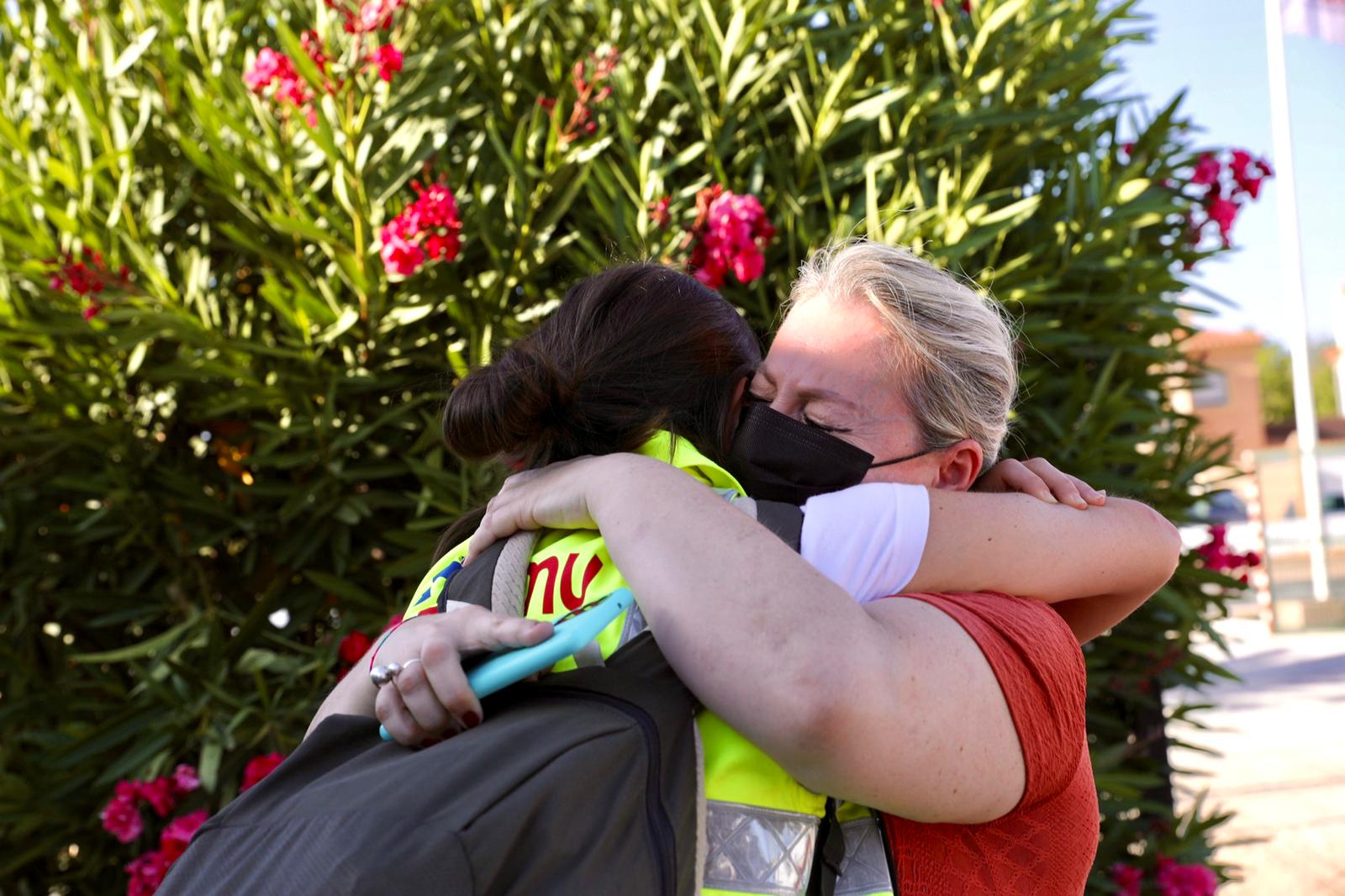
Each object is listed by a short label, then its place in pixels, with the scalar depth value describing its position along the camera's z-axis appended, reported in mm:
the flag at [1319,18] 13703
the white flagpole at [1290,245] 19312
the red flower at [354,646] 2777
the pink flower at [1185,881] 3211
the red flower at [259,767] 2705
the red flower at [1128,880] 3111
